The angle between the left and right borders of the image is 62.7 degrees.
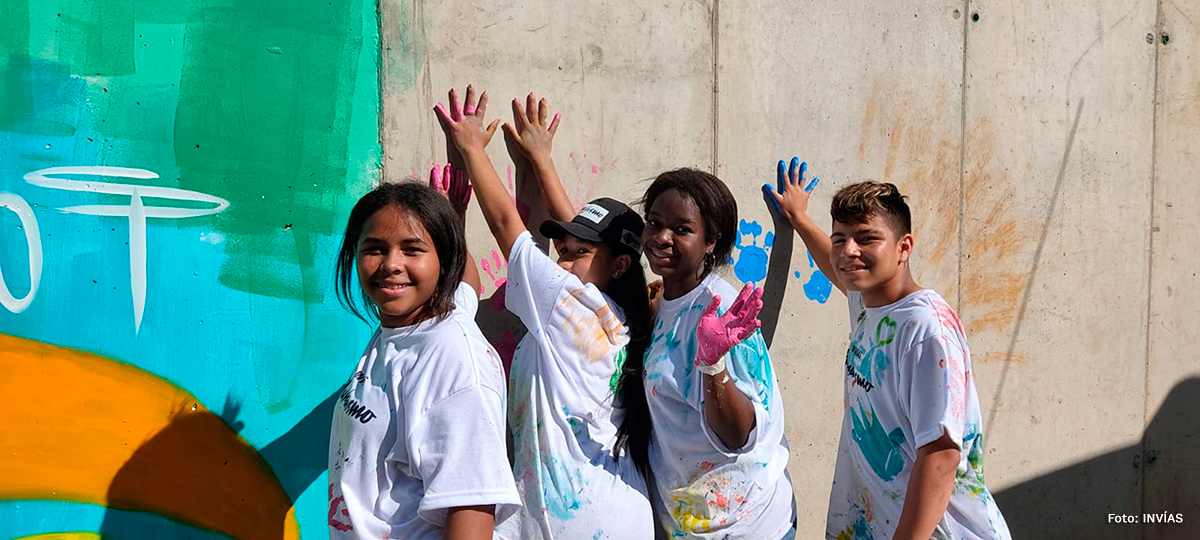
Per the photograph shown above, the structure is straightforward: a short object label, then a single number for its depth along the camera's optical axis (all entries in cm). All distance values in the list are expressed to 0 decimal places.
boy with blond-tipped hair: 274
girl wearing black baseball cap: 287
